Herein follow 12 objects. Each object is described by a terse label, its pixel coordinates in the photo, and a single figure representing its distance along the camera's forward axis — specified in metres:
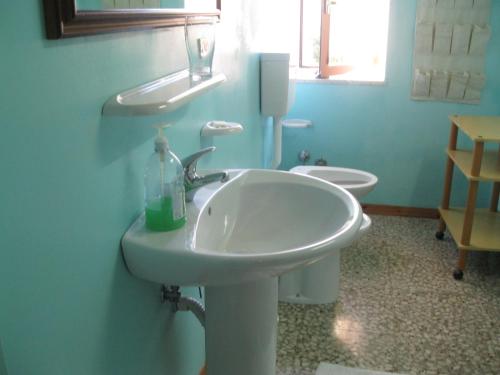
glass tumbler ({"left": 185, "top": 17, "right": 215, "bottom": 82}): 1.48
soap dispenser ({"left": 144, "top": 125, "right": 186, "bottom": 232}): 1.25
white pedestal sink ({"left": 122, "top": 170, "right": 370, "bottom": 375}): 1.15
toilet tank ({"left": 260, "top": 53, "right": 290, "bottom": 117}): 2.65
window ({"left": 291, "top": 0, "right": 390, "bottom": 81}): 3.34
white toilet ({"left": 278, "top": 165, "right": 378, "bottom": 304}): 2.40
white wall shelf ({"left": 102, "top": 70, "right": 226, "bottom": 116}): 1.08
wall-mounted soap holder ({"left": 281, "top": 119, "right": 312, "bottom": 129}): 3.40
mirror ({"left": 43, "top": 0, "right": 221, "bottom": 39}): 0.89
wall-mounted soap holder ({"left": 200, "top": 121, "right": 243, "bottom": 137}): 1.74
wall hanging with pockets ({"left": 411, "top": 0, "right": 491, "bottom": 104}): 3.09
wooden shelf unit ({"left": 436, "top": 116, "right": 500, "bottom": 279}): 2.49
